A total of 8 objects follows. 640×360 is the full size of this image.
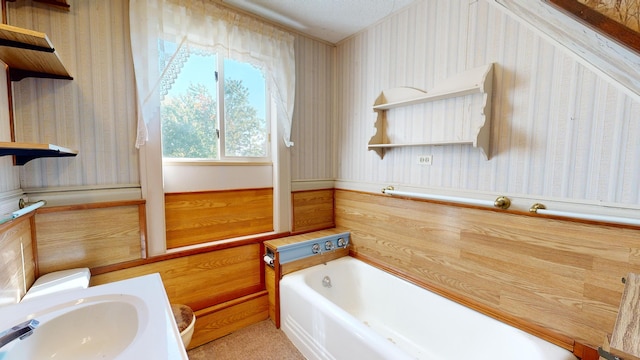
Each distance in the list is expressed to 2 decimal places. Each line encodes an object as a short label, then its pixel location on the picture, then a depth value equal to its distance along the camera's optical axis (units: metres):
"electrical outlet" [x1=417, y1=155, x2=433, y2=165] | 1.83
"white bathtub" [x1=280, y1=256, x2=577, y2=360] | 1.33
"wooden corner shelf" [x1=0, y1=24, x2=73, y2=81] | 0.92
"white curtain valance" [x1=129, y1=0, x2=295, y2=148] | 1.60
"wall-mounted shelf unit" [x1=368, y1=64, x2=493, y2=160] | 1.48
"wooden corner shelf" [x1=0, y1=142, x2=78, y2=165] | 0.75
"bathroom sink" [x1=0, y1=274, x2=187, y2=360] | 0.71
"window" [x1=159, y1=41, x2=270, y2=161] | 1.81
